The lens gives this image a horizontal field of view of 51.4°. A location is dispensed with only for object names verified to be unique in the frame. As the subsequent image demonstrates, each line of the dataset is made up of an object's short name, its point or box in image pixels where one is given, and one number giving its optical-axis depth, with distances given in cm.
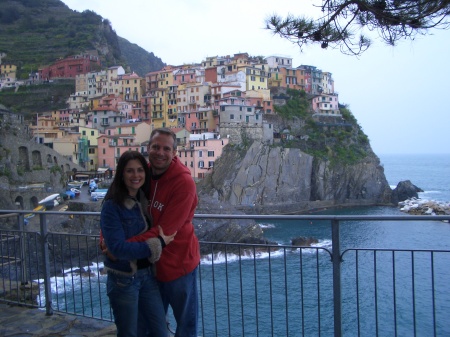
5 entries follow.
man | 256
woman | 245
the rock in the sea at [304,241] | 2262
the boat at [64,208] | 3064
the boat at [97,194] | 3303
